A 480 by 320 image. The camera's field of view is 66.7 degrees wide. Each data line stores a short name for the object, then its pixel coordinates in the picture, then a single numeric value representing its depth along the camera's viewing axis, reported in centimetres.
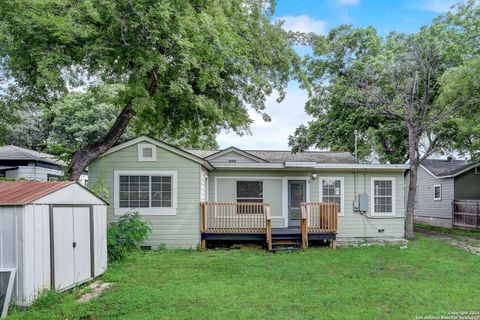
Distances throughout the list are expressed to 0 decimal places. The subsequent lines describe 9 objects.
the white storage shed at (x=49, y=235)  473
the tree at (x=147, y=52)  748
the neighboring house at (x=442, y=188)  1769
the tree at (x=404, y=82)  1321
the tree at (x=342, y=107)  1652
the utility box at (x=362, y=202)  1154
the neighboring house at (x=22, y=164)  1431
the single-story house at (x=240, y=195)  1016
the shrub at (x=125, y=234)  826
